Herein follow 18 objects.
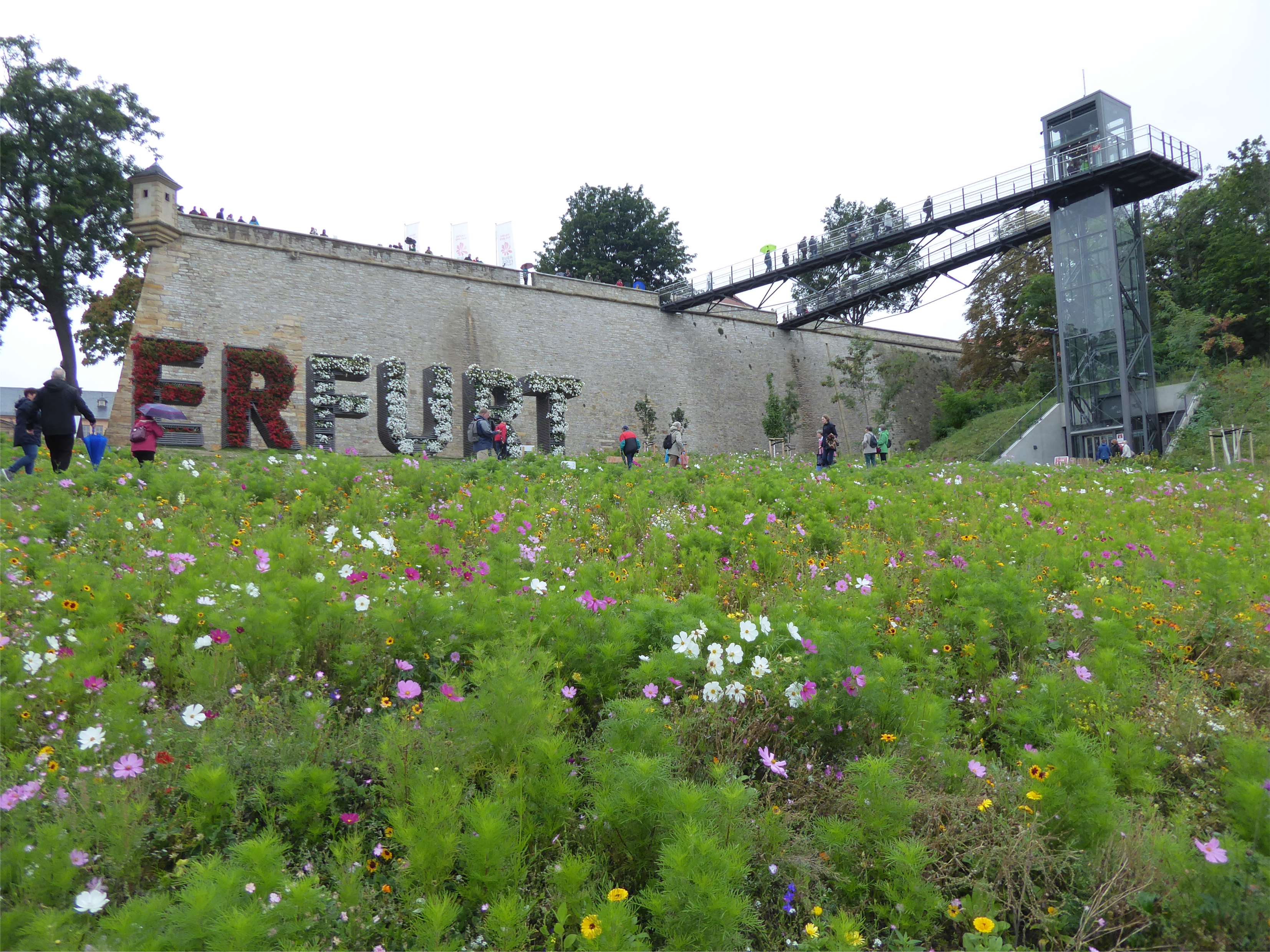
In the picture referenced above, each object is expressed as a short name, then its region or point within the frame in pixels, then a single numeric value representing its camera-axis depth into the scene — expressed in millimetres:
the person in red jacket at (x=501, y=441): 14828
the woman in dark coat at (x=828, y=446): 15664
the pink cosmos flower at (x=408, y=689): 2828
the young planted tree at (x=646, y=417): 28750
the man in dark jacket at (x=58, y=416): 8438
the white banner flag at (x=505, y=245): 31656
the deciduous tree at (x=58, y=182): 25453
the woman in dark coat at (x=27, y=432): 8461
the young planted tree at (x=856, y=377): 33312
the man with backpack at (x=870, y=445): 16872
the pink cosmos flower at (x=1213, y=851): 2162
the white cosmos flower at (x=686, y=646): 3191
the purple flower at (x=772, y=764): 2707
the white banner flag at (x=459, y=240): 32062
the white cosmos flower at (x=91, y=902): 1894
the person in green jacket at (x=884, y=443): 17891
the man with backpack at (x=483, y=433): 14219
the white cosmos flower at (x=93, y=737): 2545
